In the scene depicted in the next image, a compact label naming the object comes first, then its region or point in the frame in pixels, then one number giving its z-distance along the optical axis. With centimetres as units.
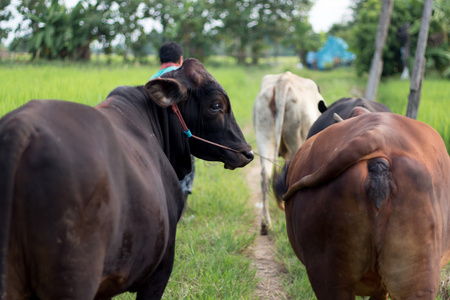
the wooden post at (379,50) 992
